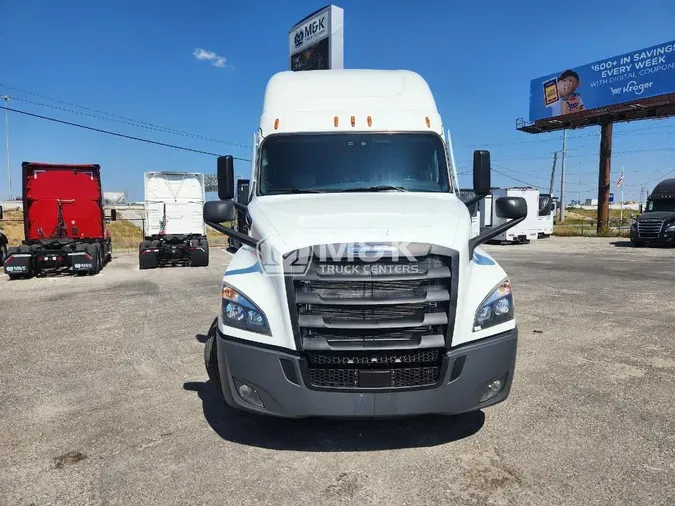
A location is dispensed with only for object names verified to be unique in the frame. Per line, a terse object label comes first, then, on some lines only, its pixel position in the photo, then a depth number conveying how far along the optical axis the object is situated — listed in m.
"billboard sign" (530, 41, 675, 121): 32.94
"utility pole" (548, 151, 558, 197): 66.50
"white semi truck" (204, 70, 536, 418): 3.28
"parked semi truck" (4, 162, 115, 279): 14.67
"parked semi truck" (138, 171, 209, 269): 18.30
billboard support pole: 35.34
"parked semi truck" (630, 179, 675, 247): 22.30
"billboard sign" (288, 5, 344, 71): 19.83
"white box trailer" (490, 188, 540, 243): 28.75
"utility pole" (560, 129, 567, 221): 53.88
